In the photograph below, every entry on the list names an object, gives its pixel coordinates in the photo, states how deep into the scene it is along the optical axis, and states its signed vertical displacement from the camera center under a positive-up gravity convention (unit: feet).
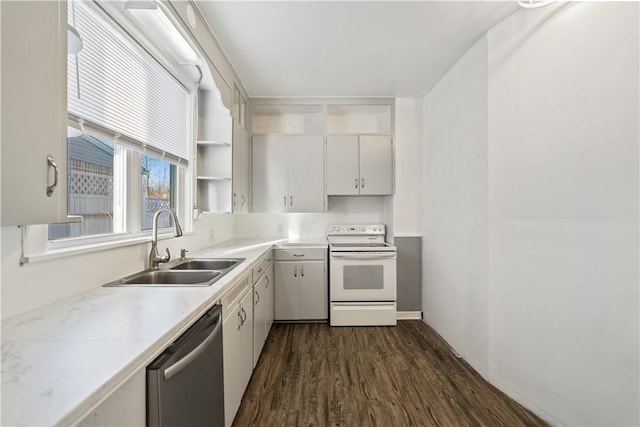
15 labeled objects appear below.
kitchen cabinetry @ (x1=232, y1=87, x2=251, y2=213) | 8.53 +2.06
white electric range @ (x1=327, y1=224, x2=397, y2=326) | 9.64 -2.54
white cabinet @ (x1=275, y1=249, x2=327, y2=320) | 9.80 -2.47
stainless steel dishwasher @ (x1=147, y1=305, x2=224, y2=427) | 2.62 -1.85
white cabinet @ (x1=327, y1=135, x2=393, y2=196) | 10.63 +2.03
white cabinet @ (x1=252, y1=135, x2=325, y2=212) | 10.67 +1.57
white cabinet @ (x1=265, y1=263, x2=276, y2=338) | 8.37 -2.74
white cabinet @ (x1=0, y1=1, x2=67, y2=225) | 2.22 +0.95
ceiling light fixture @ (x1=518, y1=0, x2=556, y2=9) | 4.91 +3.93
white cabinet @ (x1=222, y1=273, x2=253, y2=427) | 4.68 -2.50
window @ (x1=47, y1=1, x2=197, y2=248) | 4.15 +1.62
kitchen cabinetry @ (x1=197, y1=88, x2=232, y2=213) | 8.05 +1.90
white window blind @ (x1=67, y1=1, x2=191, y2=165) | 4.09 +2.34
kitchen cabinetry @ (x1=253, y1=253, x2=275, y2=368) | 6.81 -2.49
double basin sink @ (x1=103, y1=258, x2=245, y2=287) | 4.81 -1.14
